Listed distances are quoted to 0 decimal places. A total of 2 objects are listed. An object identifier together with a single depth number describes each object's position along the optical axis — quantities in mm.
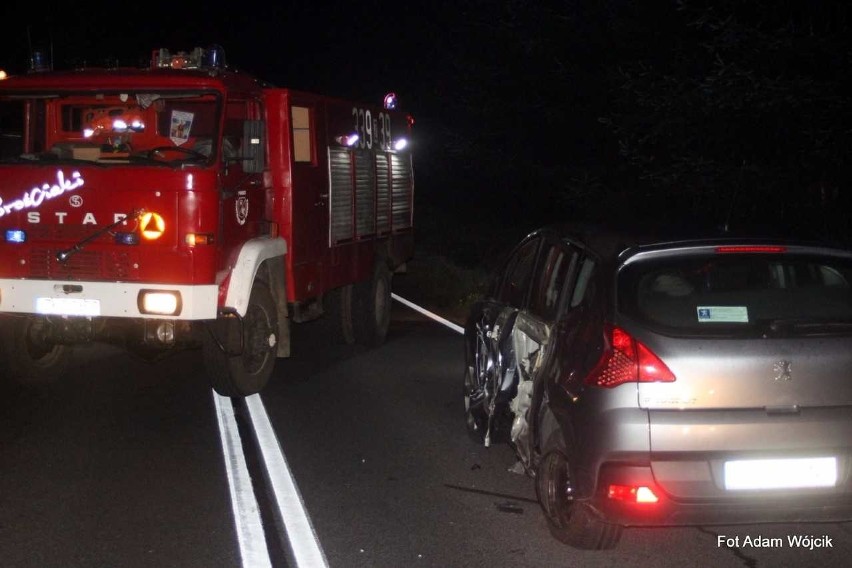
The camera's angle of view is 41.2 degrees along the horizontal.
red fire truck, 8703
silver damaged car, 4977
